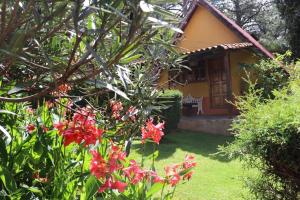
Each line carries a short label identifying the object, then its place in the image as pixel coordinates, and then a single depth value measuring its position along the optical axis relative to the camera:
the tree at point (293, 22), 16.16
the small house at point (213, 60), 14.66
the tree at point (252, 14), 32.50
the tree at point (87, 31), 1.16
